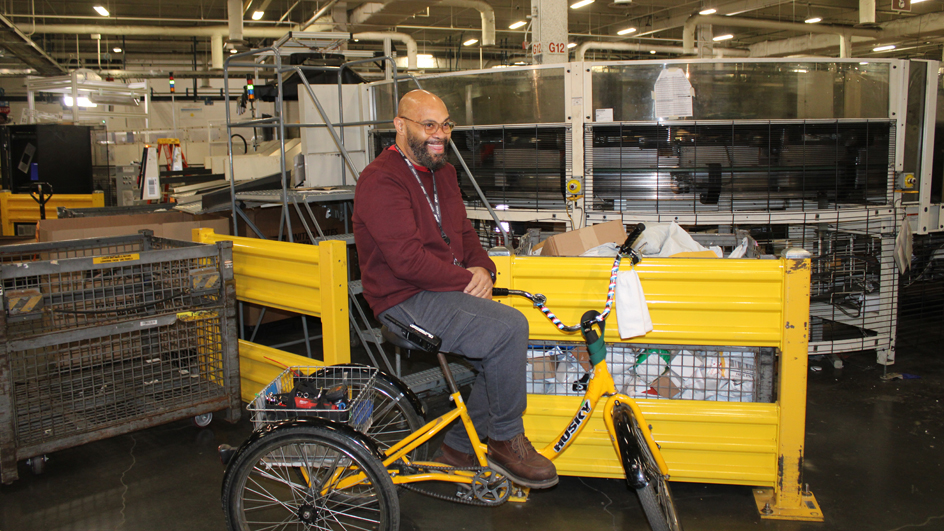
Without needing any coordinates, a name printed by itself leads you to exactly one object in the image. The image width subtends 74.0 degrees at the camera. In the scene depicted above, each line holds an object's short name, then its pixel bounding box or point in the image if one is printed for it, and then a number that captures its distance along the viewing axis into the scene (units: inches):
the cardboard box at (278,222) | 226.5
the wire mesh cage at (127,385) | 125.7
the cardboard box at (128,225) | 191.3
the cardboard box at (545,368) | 116.3
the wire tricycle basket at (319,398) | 90.0
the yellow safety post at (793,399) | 101.1
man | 88.4
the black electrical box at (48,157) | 343.3
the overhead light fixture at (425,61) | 617.9
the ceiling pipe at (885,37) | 613.6
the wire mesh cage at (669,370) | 110.8
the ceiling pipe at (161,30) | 536.7
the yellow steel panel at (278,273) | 134.3
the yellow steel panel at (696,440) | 106.7
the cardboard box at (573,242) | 127.6
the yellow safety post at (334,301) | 126.8
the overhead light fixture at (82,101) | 380.5
